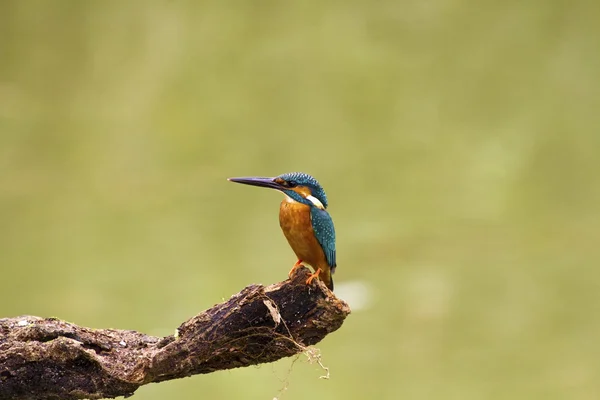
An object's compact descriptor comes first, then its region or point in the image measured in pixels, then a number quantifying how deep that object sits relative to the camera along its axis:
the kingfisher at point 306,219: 8.37
